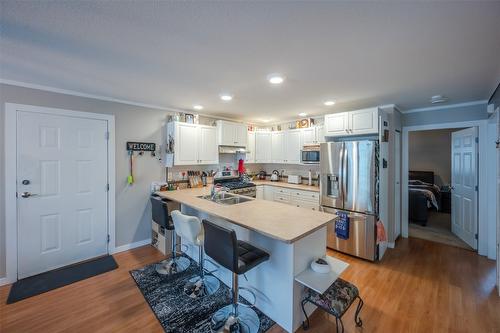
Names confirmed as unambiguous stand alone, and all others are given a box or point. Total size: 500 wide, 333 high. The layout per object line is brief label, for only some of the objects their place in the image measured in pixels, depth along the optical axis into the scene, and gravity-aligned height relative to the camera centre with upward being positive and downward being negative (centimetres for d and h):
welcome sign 340 +32
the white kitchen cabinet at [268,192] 469 -60
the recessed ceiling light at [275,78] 227 +98
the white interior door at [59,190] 264 -35
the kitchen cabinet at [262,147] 512 +46
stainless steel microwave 415 +20
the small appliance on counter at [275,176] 526 -26
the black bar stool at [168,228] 268 -95
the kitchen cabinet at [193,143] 368 +42
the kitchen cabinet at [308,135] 430 +63
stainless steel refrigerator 304 -37
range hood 445 +35
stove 411 -40
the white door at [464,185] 341 -34
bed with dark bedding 465 -78
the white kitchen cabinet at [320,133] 415 +65
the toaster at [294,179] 480 -31
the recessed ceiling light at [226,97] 297 +100
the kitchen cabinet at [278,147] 487 +44
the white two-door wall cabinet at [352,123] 320 +71
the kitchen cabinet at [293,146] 457 +45
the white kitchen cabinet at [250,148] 497 +43
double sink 293 -47
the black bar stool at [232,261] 163 -79
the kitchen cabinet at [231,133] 430 +69
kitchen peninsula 180 -77
